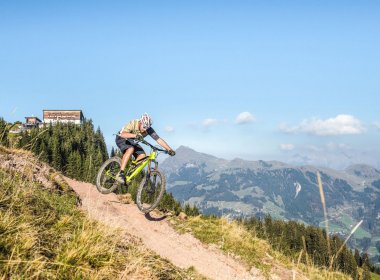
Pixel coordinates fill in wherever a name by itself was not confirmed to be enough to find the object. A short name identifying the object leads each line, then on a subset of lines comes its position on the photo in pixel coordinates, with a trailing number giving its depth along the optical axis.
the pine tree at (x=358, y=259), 151.86
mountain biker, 13.77
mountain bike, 14.45
